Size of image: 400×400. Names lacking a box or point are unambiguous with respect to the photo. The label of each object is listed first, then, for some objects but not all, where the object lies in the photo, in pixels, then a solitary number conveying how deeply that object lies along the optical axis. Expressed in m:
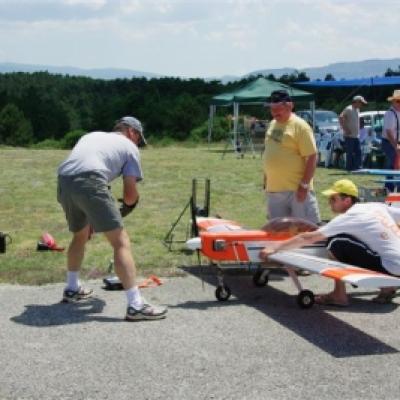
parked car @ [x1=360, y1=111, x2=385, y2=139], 20.76
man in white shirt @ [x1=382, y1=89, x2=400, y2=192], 10.48
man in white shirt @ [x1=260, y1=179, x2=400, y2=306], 5.87
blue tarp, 20.27
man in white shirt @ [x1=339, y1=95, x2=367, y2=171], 15.87
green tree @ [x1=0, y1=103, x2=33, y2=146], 38.72
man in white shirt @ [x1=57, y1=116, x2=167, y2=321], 5.74
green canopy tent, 24.58
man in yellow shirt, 6.96
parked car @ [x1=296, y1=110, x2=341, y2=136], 25.03
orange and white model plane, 5.93
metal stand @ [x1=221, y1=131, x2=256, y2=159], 24.76
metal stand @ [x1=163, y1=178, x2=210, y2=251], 7.88
